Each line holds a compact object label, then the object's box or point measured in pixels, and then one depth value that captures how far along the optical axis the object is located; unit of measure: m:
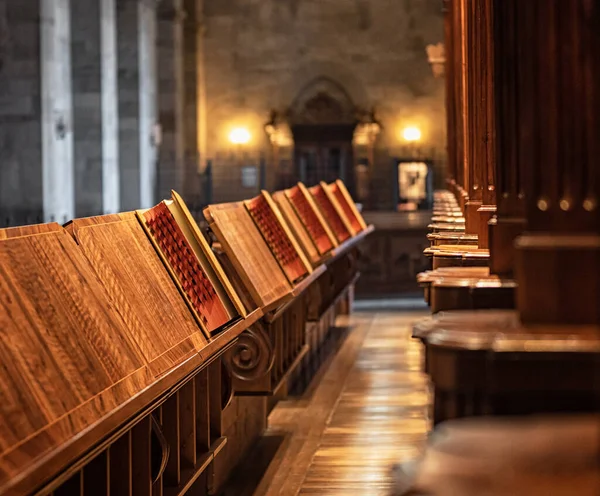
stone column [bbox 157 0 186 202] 24.91
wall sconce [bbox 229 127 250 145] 26.67
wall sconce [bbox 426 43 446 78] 15.38
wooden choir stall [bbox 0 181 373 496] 2.57
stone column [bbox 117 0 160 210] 22.25
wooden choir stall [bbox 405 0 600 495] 1.71
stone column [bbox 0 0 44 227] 15.96
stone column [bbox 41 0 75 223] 16.08
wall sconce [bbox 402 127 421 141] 26.06
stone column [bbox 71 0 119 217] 19.17
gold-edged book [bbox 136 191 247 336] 4.35
